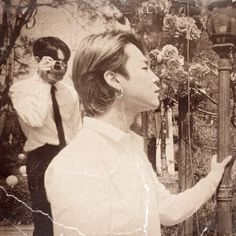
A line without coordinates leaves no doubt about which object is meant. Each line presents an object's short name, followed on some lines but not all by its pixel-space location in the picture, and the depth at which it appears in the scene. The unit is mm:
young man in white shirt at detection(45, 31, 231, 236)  2330
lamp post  2595
